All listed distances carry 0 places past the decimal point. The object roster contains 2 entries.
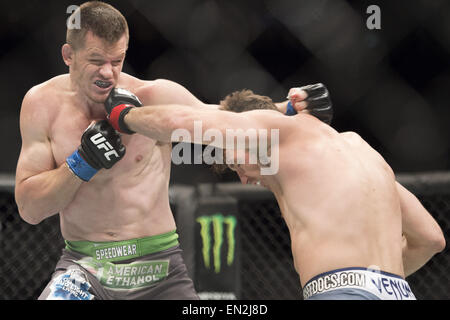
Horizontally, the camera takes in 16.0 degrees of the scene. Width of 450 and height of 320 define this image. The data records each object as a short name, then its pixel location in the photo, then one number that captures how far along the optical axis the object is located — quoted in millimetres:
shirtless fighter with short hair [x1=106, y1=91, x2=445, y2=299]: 3372
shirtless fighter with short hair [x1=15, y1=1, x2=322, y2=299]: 3604
